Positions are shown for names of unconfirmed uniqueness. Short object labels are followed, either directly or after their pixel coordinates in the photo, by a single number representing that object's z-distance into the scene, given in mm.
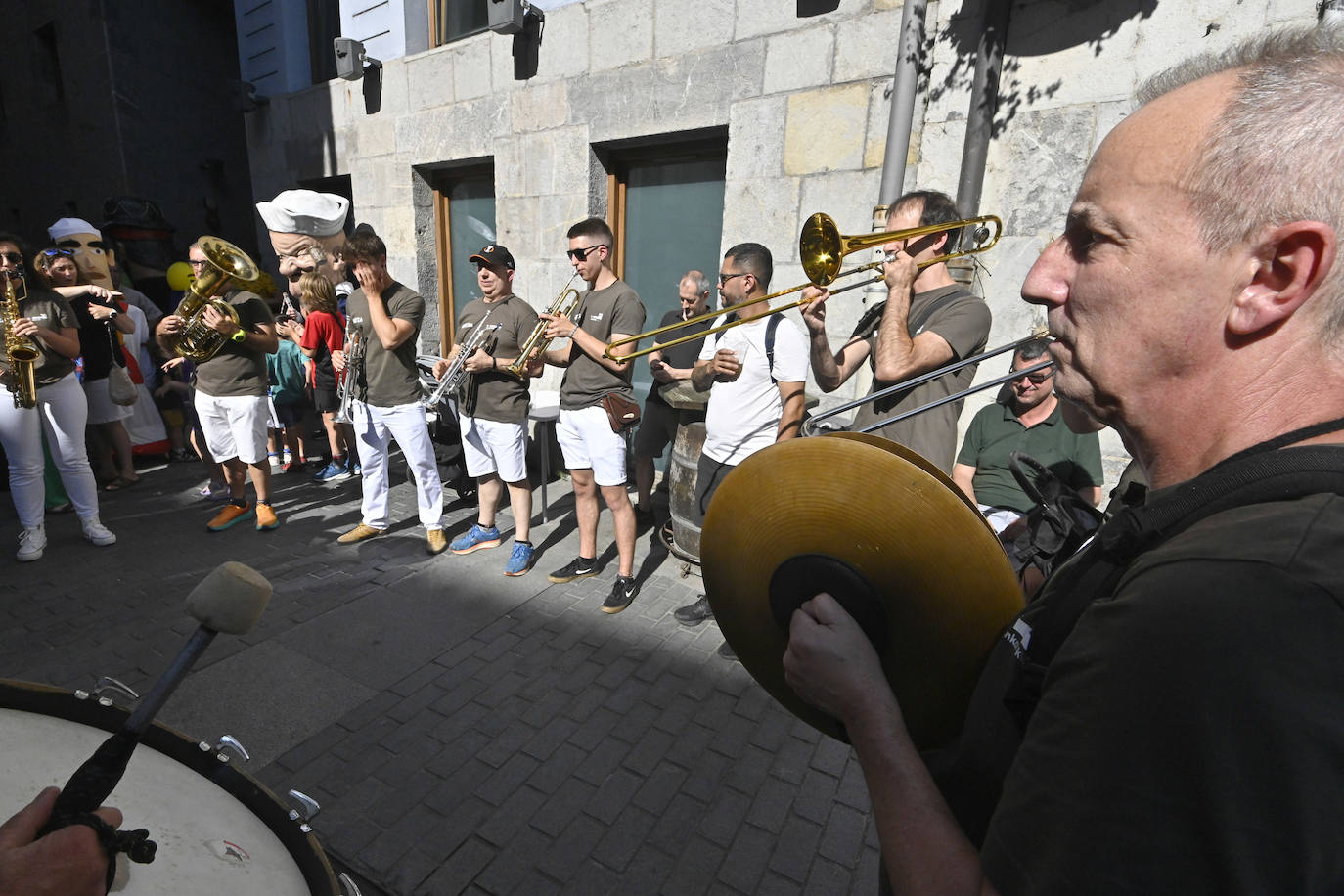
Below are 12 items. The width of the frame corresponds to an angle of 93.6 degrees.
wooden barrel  4312
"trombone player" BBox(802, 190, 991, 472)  2727
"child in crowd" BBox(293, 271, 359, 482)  5527
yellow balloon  7621
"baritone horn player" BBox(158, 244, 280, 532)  4453
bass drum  1019
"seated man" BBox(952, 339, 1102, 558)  3127
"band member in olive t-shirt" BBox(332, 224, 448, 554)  4176
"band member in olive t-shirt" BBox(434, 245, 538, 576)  4289
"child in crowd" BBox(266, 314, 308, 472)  6125
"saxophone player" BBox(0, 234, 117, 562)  4047
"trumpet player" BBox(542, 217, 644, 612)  3930
